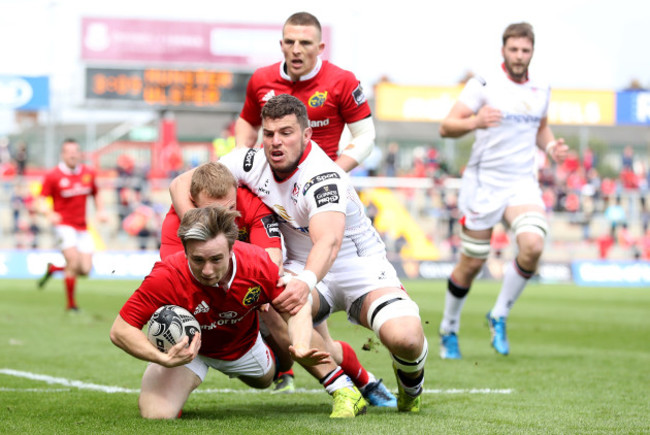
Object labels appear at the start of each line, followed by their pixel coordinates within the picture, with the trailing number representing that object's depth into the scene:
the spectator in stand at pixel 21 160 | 27.95
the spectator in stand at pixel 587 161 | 30.25
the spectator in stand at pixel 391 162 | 28.47
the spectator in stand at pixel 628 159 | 29.72
